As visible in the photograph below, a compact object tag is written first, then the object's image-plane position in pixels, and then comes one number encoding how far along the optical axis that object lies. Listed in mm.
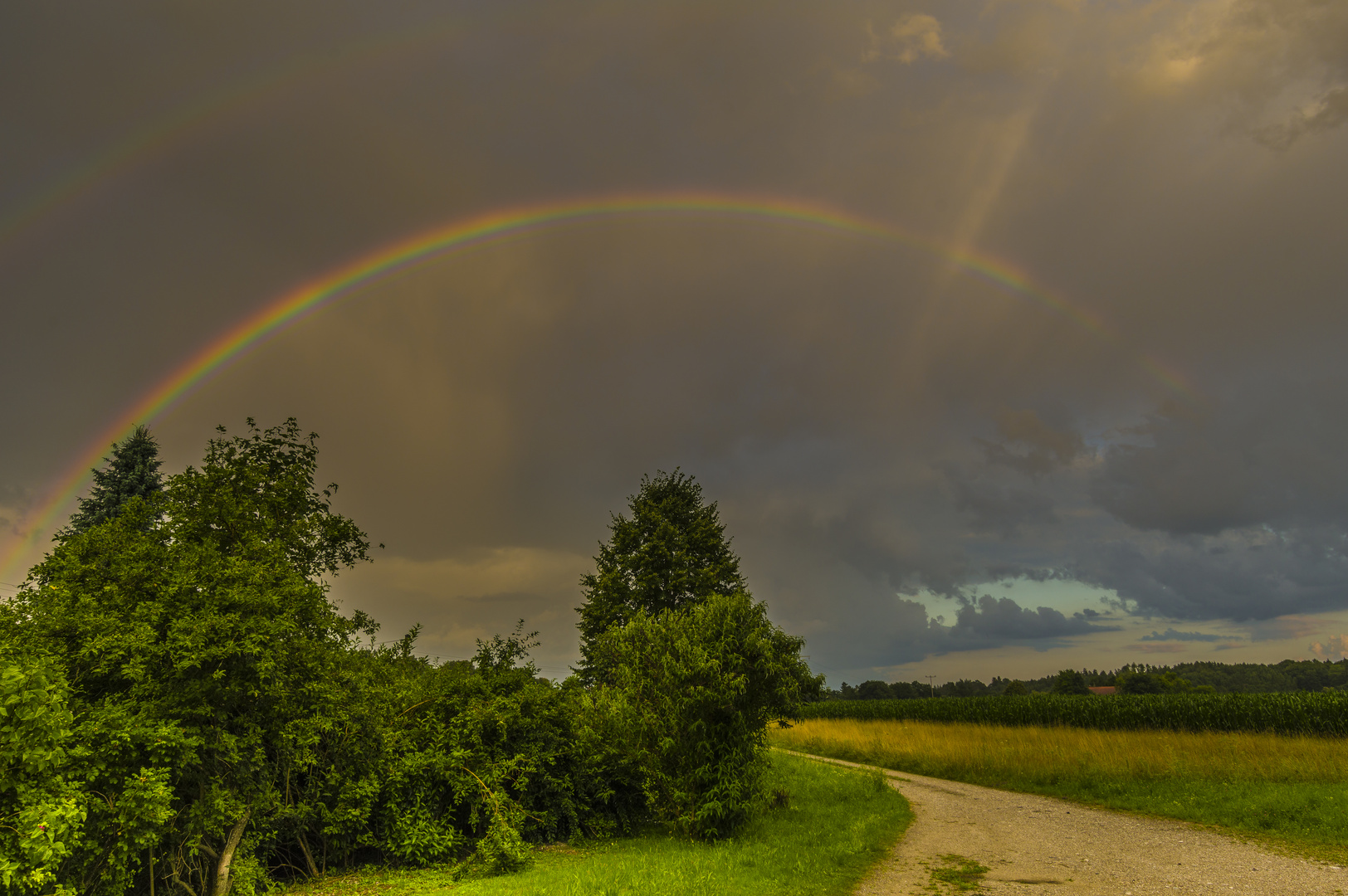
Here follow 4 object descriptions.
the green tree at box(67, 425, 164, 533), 36500
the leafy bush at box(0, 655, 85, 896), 6551
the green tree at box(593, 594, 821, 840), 13477
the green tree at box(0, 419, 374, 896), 8594
